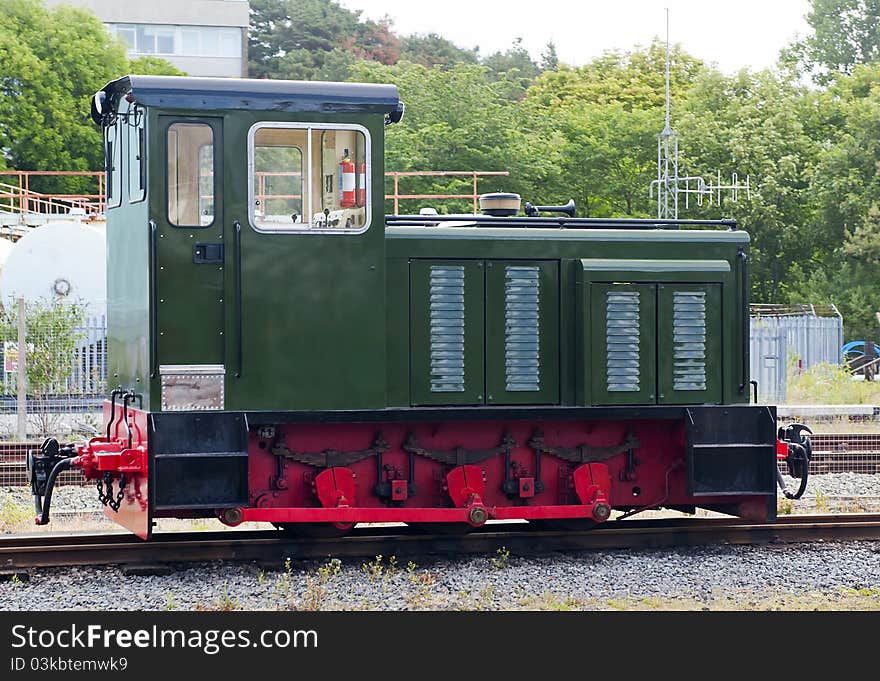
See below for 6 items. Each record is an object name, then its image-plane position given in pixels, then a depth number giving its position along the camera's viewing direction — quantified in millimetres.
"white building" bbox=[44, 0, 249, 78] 67625
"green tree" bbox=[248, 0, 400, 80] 70500
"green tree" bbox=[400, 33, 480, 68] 74750
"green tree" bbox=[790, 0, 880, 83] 62531
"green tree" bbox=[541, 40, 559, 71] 91500
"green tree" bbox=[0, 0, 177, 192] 46688
